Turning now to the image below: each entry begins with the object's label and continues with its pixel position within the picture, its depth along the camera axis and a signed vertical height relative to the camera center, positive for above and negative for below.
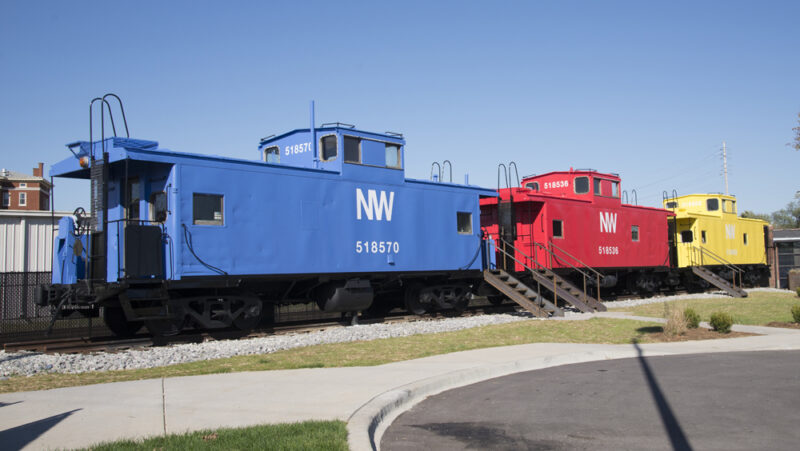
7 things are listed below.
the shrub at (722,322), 12.38 -1.33
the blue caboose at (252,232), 11.75 +0.62
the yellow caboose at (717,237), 28.50 +0.73
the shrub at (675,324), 12.19 -1.32
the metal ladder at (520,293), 16.92 -1.00
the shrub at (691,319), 12.84 -1.30
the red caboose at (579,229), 20.38 +0.92
